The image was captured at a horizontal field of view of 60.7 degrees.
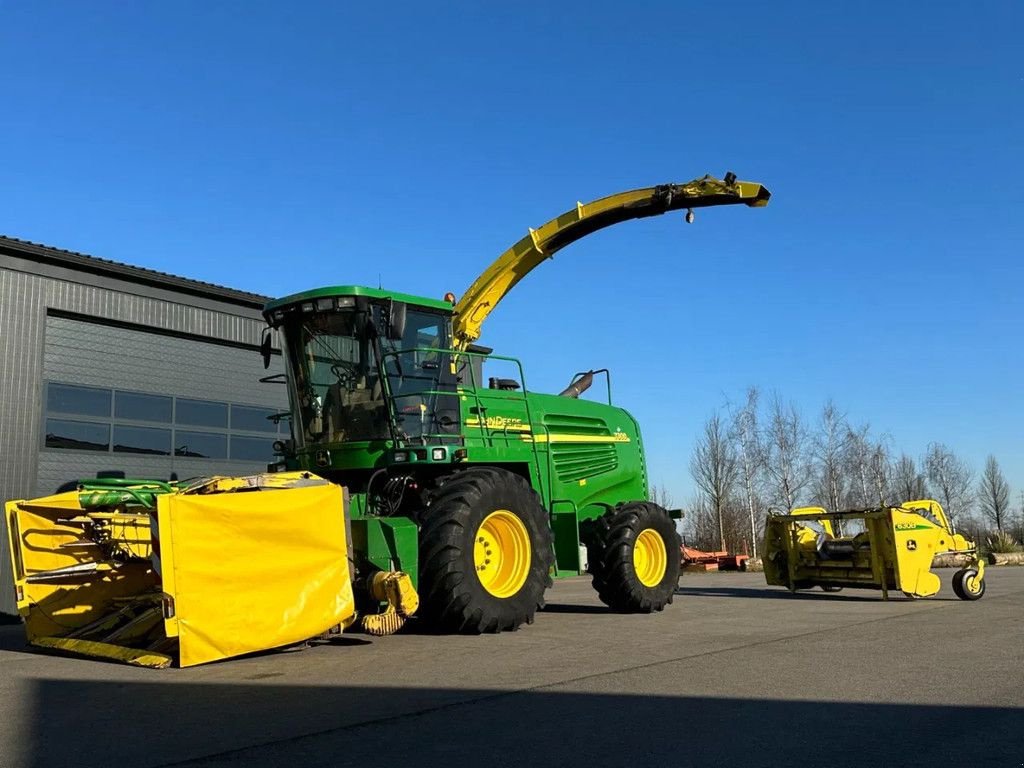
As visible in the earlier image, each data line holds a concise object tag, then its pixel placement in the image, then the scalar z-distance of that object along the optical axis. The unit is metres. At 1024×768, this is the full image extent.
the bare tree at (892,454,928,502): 49.75
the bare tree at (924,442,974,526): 54.53
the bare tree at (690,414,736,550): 38.75
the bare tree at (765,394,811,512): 38.72
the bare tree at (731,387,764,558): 38.91
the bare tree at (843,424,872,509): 42.97
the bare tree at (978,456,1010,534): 60.03
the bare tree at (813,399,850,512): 40.38
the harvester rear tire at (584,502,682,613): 11.72
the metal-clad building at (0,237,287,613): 14.39
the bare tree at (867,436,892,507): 44.28
